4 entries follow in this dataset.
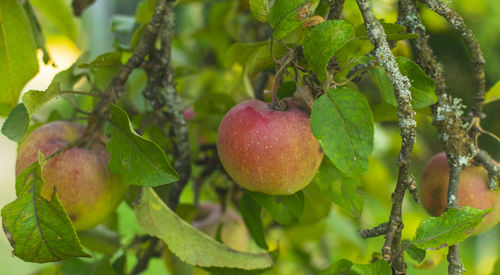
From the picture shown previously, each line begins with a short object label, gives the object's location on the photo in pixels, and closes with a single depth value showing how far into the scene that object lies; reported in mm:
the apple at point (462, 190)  561
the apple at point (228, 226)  871
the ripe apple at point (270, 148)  483
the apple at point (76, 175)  561
